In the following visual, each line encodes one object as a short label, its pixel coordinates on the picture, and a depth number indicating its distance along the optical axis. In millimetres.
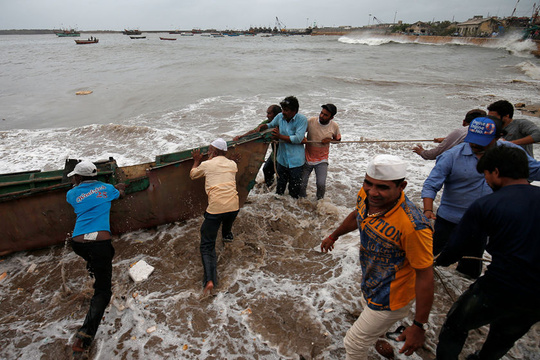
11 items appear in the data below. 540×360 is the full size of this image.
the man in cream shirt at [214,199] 3373
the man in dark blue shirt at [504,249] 1657
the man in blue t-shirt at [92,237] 2744
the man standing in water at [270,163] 5086
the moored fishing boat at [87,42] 61384
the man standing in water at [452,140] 3320
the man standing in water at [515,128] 3480
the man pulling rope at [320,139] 4414
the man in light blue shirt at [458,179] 2556
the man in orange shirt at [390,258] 1674
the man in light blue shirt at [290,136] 4391
